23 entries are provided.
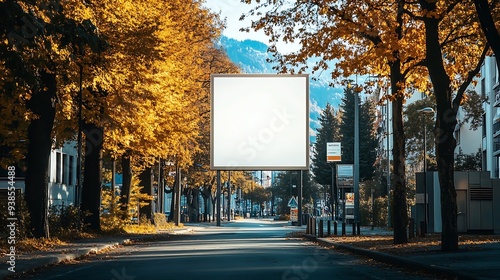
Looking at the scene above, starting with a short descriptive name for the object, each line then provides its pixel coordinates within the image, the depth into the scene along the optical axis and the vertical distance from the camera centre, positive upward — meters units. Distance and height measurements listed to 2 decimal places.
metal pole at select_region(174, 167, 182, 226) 71.31 +0.39
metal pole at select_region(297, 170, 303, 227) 78.20 +0.32
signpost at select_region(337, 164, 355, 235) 71.50 +2.50
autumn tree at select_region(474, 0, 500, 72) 18.42 +3.45
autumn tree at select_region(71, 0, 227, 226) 32.19 +4.78
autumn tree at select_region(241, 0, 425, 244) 27.80 +5.02
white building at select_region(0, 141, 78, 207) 60.50 +2.13
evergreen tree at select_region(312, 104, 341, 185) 141.15 +11.73
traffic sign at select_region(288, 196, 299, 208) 79.01 +0.55
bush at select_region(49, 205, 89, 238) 36.66 -0.49
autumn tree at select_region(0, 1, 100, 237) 16.09 +2.88
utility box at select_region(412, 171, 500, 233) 43.06 +0.39
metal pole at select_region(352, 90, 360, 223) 51.41 +2.18
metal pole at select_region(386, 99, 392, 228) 57.28 -0.13
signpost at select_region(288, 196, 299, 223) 86.22 -0.37
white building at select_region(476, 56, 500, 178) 68.00 +6.63
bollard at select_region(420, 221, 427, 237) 36.81 -0.66
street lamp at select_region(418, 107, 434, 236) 43.41 +0.38
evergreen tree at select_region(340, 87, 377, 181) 122.07 +9.45
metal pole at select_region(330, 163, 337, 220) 122.53 +2.84
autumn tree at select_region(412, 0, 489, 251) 24.47 +2.31
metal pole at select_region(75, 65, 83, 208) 33.84 +2.70
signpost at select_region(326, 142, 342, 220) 100.12 +6.02
